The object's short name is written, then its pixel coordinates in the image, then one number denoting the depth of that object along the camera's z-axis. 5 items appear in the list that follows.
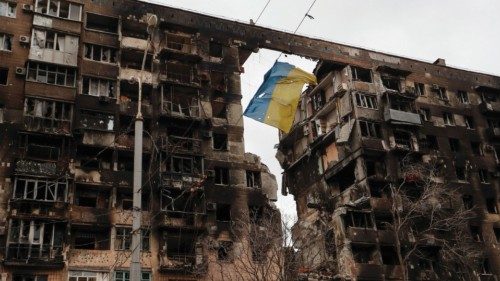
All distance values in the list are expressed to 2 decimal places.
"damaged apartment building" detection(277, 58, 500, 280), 48.03
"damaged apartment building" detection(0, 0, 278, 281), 36.94
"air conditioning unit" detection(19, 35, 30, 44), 41.66
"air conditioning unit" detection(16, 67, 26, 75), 40.50
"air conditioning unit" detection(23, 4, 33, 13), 43.04
